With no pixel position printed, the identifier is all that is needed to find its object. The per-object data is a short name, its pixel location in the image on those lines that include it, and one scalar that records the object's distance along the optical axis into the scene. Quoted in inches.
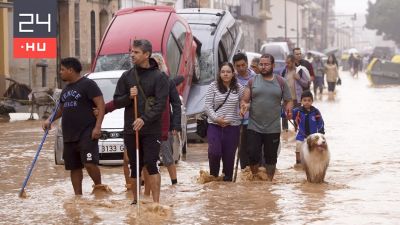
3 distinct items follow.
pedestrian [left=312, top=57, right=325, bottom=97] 1588.3
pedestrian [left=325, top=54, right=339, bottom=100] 1565.0
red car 886.4
